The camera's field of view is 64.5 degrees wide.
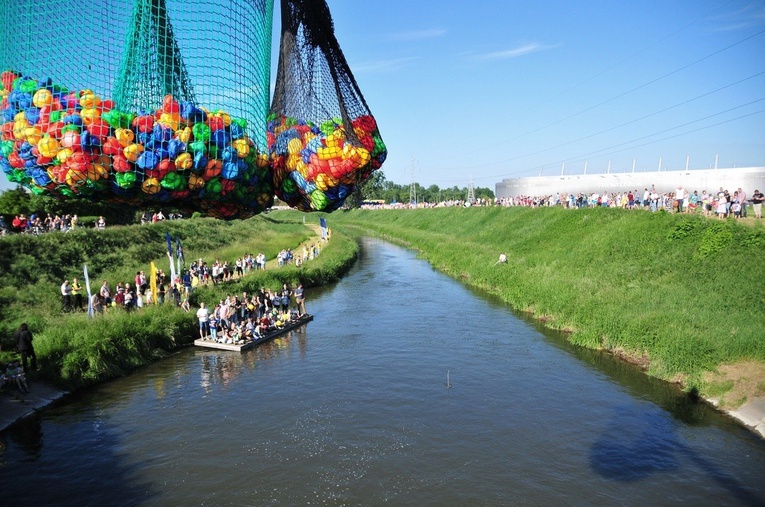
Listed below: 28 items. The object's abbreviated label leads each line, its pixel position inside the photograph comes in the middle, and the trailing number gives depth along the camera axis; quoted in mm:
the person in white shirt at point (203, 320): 23219
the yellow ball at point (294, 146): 4117
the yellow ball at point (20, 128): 3375
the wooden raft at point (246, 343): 22453
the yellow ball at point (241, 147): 3686
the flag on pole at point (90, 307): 21119
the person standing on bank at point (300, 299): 27641
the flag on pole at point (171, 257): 24575
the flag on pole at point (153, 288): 24188
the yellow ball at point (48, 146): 3324
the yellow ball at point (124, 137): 3377
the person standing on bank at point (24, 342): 15945
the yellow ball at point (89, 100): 3412
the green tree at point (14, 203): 35719
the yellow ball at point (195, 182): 3564
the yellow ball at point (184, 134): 3451
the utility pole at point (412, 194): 124619
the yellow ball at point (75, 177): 3363
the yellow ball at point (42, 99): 3396
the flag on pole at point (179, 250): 27438
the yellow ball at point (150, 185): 3467
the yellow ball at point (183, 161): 3439
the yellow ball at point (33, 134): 3357
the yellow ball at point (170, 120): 3443
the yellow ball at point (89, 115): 3369
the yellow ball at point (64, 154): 3322
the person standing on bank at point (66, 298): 23203
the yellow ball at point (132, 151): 3373
